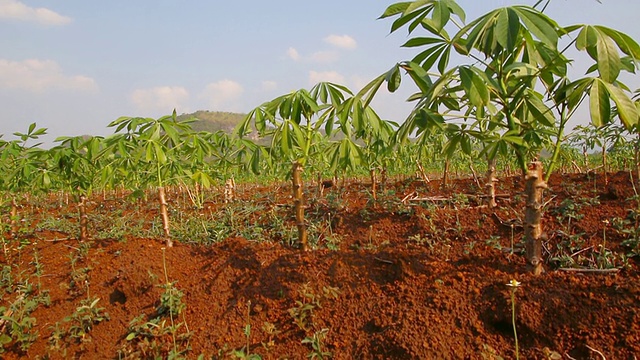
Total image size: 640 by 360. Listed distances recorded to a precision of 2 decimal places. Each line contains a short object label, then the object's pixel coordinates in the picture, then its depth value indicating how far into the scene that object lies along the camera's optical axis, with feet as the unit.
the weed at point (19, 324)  3.44
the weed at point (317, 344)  2.86
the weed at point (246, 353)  2.82
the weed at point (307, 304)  3.05
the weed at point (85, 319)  3.43
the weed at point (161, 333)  3.13
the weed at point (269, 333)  2.94
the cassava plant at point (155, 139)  3.98
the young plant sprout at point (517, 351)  2.46
